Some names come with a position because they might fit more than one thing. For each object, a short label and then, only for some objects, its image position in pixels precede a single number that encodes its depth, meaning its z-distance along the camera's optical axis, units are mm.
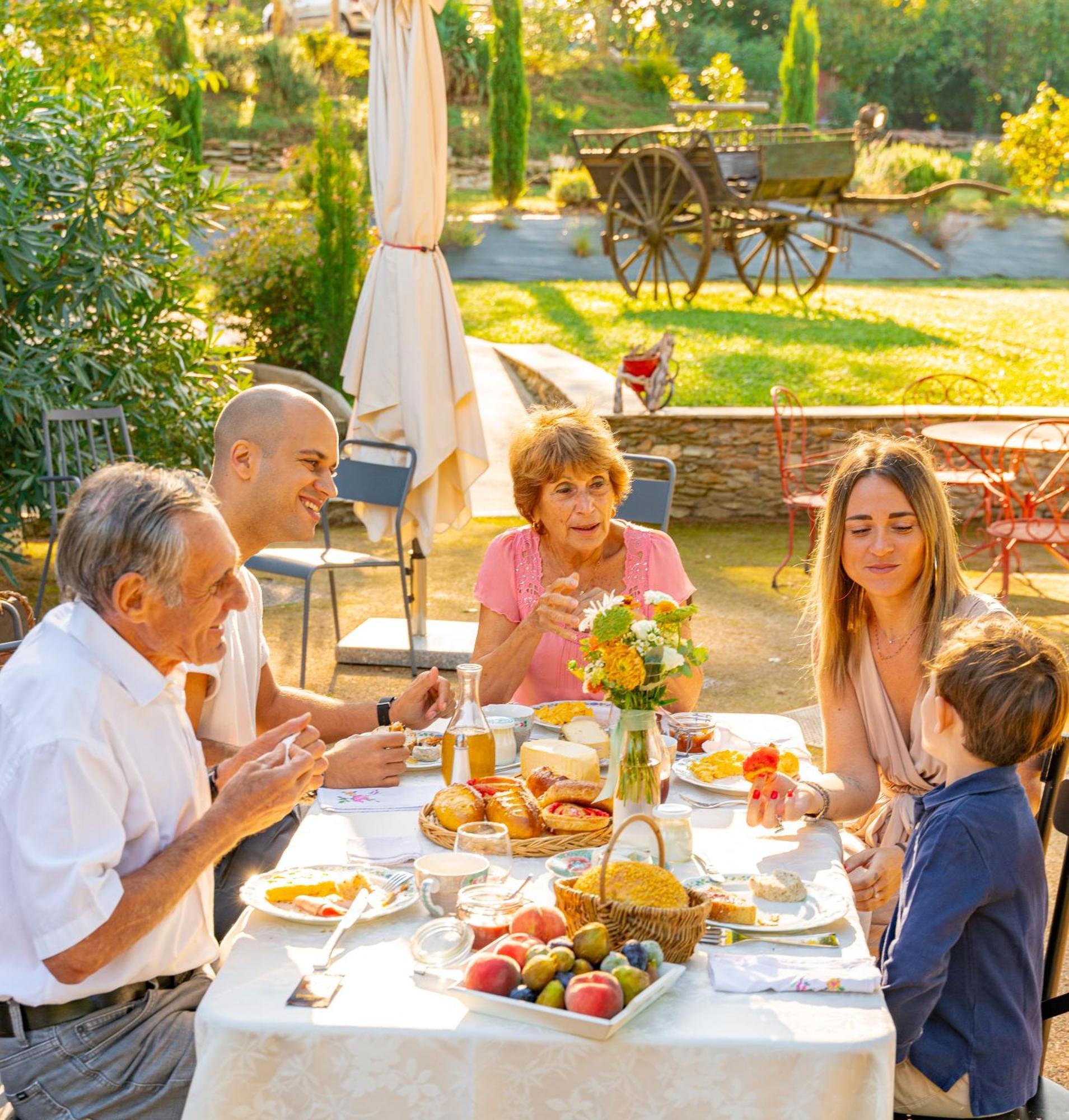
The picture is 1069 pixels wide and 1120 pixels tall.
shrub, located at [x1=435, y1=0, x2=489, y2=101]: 26406
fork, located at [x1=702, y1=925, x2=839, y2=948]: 1707
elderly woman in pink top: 3014
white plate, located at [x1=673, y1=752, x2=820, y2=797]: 2293
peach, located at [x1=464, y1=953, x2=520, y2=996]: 1488
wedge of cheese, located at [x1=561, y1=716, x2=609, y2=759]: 2336
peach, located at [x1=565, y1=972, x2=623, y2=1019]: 1442
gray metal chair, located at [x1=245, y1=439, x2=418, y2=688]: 5148
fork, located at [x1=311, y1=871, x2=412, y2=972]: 1618
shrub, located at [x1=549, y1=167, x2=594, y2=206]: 21062
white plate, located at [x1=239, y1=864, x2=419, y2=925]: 1747
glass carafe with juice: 2229
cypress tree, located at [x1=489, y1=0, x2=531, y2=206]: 20594
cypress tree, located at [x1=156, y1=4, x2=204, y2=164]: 15656
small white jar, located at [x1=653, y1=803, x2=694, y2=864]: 1974
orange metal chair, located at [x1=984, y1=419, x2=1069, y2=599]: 6012
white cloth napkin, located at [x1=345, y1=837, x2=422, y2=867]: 1977
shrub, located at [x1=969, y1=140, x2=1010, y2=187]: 23438
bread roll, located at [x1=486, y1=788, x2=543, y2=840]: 1990
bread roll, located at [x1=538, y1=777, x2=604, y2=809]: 2064
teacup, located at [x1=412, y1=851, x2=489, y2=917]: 1768
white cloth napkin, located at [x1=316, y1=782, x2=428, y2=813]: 2217
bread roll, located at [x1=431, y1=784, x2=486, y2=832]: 2012
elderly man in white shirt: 1554
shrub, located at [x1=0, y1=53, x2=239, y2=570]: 6301
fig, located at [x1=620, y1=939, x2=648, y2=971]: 1524
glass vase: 2002
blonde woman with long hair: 2518
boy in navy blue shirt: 1788
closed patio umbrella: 5164
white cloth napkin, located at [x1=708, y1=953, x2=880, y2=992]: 1577
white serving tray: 1432
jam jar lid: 1613
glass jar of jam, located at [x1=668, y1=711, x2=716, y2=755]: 2521
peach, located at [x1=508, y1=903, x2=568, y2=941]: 1613
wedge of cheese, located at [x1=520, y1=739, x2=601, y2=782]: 2182
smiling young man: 2434
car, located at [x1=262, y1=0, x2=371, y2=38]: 21859
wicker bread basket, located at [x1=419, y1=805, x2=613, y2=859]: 1963
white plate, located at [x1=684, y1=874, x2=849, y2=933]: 1741
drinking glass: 1856
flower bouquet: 1974
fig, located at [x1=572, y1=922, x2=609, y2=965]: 1515
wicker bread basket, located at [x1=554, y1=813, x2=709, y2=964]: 1585
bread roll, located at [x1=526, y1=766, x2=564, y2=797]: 2123
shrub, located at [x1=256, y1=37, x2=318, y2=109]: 23984
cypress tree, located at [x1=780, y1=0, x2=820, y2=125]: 22656
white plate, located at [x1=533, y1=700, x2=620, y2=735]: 2574
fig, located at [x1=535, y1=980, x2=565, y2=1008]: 1458
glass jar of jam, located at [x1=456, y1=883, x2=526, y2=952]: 1660
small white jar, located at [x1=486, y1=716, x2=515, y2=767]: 2400
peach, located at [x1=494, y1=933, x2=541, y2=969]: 1543
